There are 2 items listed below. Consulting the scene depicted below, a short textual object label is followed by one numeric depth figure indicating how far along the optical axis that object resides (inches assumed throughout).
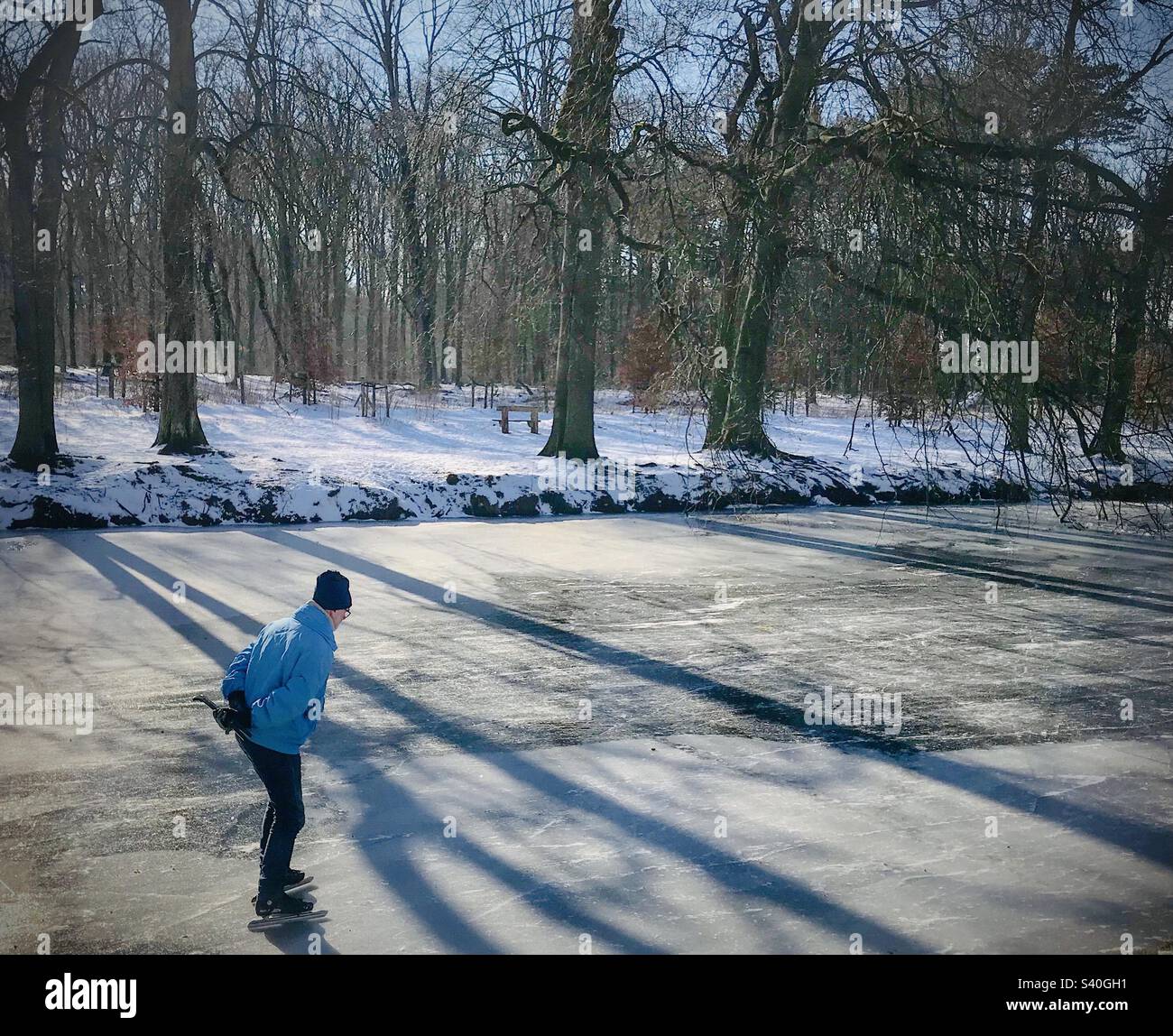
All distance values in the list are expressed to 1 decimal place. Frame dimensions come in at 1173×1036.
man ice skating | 194.1
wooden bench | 1256.8
